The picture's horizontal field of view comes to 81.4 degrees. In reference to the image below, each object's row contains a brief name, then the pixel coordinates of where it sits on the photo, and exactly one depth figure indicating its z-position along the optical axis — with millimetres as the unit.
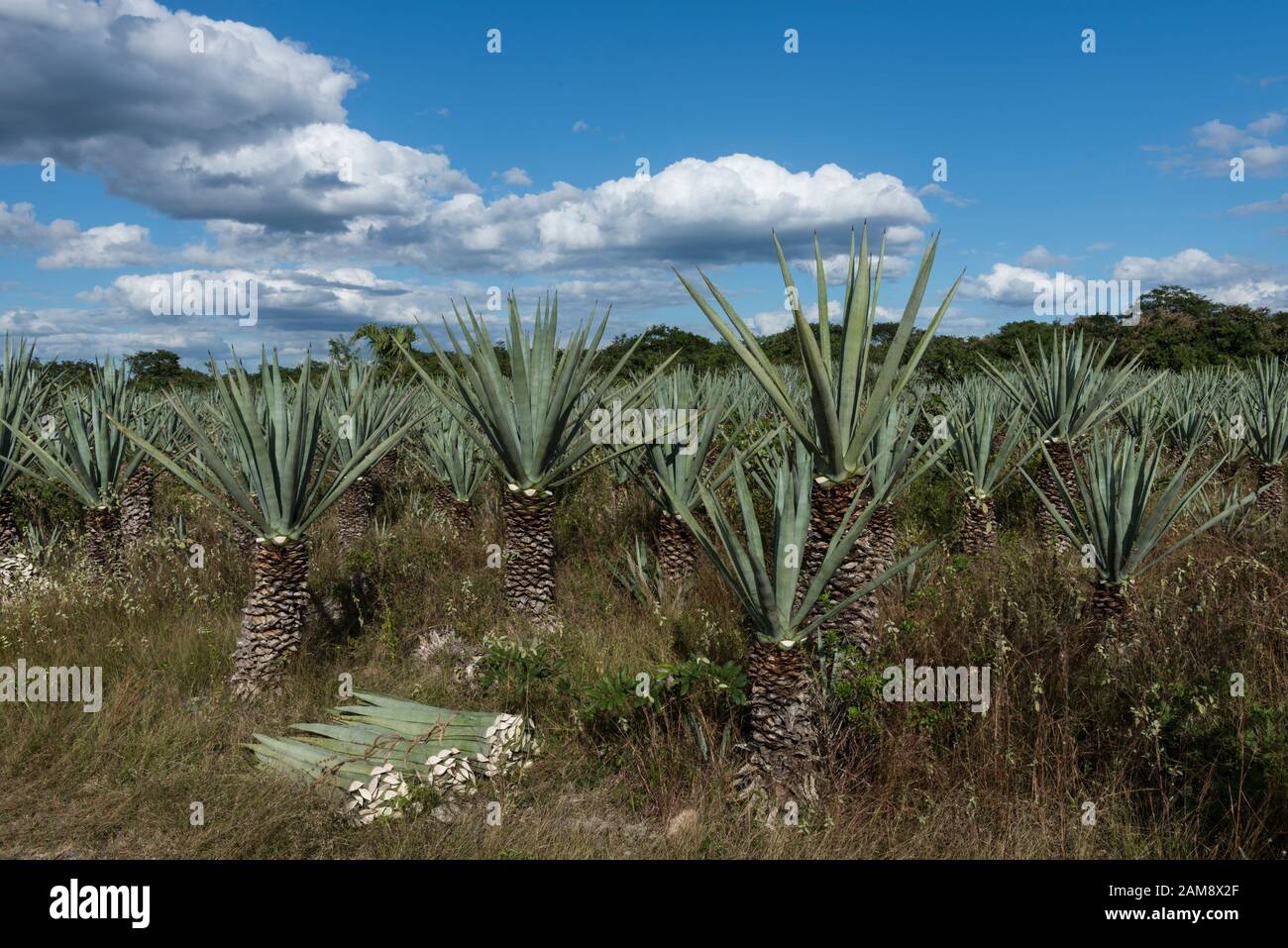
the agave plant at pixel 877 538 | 4078
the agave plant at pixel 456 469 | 7609
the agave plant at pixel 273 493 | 4434
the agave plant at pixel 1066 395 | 6719
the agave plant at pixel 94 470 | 6242
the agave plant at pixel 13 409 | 6211
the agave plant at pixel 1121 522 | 4199
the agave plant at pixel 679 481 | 5926
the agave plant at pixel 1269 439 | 7496
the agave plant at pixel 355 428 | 7207
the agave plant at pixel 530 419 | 5082
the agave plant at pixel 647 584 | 5379
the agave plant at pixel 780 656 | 3158
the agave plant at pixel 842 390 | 3586
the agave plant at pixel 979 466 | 6500
